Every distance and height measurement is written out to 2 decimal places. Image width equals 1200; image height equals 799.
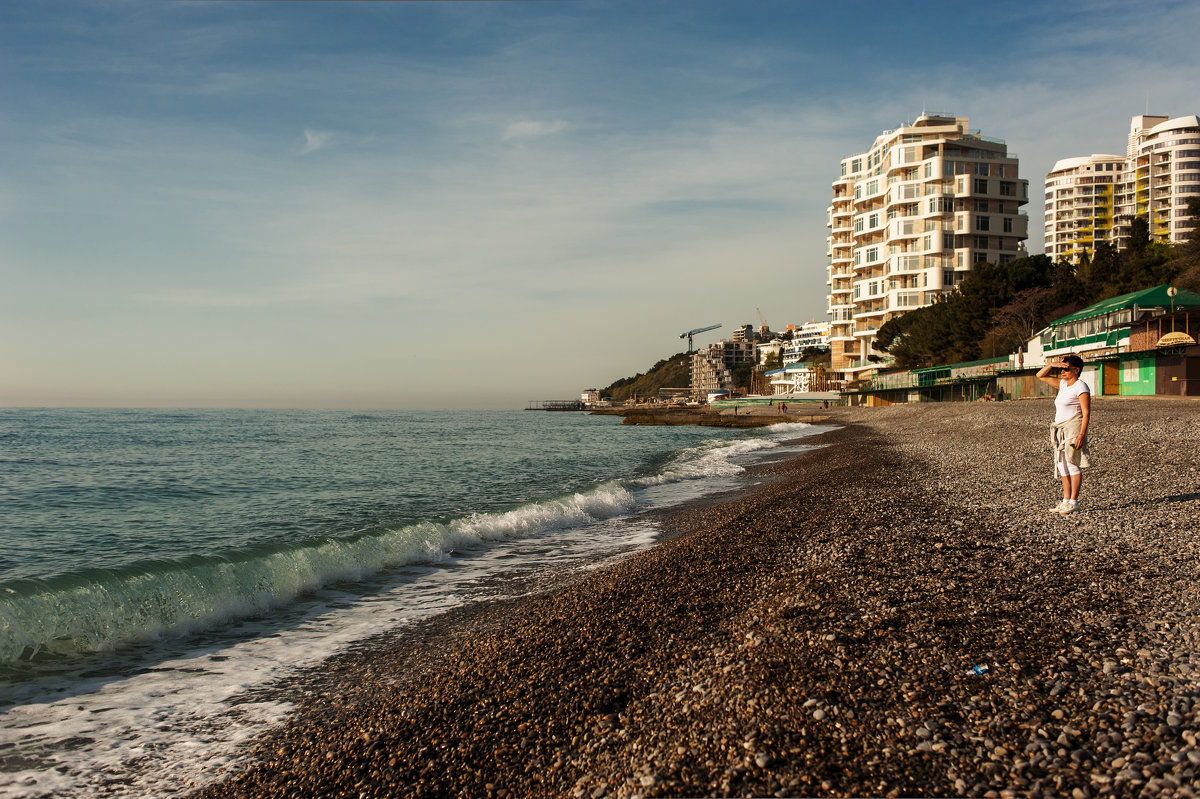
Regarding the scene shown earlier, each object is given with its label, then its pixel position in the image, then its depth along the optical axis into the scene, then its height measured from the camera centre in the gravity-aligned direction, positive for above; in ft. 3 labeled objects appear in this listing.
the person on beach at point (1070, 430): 33.24 -2.15
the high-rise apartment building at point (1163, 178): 412.57 +133.89
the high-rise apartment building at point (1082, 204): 474.49 +132.14
